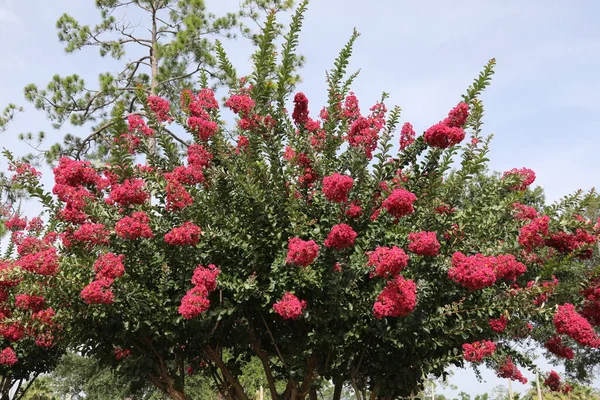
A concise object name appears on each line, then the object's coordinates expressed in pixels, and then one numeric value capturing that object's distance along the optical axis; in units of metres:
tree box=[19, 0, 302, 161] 15.33
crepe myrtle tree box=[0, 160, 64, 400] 6.29
